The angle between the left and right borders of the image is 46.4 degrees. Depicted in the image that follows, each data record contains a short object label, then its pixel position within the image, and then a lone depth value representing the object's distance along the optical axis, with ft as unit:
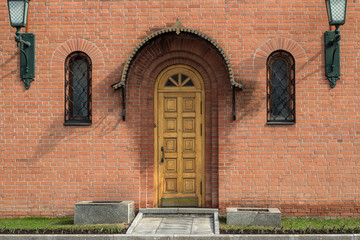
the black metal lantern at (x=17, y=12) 26.09
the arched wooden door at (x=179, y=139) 28.71
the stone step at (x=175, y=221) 24.07
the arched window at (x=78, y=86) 28.58
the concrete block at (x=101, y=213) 25.52
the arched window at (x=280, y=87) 28.07
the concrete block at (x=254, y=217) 24.77
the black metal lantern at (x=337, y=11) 25.22
